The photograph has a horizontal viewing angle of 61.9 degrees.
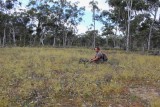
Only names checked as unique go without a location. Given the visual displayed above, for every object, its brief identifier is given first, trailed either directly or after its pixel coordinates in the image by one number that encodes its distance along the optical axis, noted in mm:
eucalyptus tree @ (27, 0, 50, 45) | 29141
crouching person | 8214
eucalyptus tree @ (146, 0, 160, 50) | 20975
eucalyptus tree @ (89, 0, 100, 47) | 27574
